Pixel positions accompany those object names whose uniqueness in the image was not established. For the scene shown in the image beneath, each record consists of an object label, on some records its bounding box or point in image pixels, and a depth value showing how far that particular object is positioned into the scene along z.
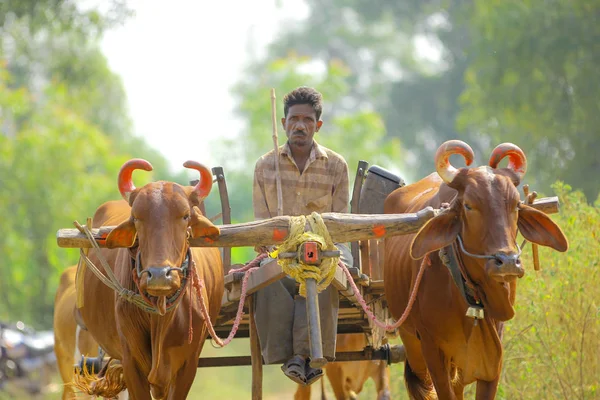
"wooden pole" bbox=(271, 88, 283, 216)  15.24
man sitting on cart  15.89
